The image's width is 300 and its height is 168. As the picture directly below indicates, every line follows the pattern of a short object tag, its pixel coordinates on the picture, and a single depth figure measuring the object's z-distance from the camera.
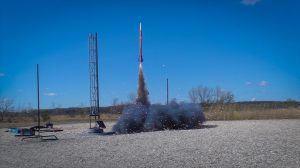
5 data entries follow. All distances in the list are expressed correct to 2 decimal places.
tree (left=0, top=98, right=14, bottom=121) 41.30
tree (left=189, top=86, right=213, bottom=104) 39.93
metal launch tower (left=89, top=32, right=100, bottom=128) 17.62
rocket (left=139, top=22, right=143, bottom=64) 19.31
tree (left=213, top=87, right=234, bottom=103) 37.16
